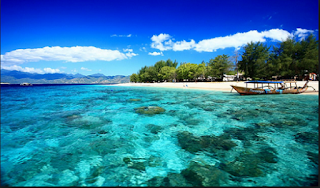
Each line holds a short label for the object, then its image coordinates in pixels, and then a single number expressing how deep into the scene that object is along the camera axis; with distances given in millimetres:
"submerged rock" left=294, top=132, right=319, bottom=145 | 6790
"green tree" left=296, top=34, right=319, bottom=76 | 41844
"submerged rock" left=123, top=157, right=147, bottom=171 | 4880
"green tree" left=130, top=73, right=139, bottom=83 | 145175
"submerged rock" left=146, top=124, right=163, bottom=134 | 8625
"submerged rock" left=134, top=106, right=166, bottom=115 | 13386
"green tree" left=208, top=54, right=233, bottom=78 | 62375
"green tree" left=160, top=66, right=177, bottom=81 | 90125
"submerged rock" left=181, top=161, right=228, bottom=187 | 4004
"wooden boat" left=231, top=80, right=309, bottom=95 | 25422
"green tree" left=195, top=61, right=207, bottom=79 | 73450
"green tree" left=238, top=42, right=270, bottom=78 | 52491
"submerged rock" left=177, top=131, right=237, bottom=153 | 6203
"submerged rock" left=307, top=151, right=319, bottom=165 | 5122
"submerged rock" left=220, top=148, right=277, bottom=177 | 4433
